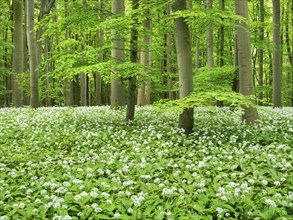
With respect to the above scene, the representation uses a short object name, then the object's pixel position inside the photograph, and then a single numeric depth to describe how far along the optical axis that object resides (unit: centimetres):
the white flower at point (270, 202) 473
